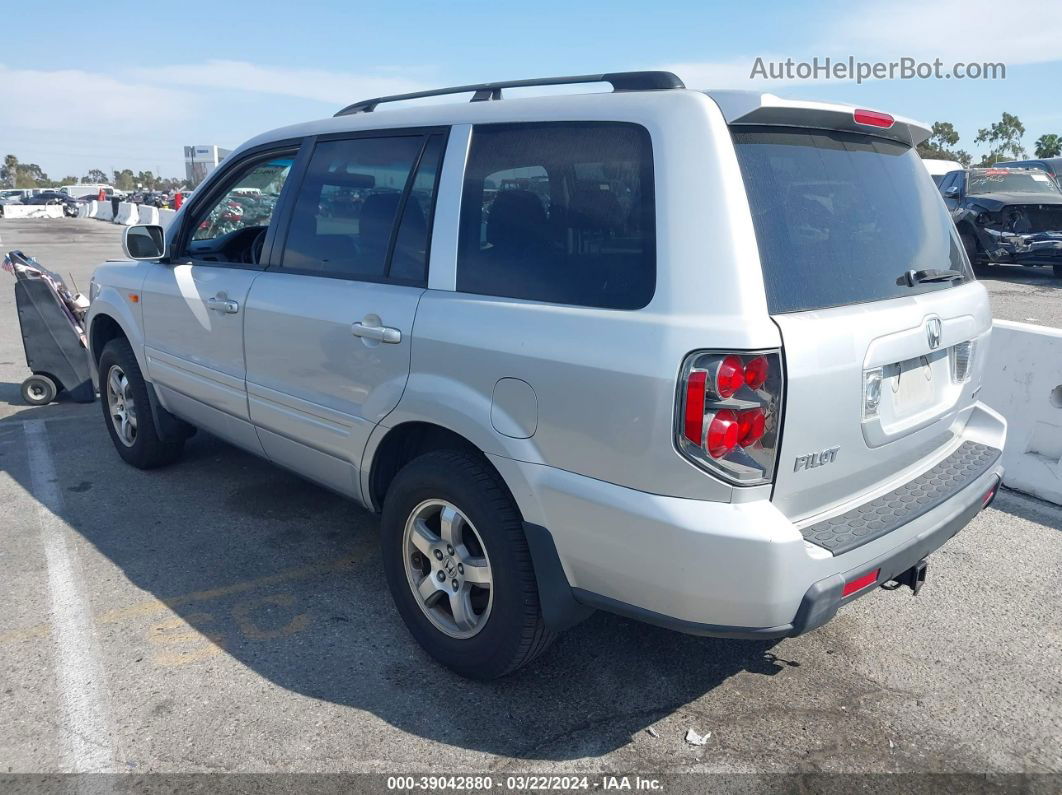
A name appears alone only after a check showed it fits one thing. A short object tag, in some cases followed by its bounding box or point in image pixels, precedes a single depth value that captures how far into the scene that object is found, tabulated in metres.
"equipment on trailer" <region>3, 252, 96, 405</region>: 6.43
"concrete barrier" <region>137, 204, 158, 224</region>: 29.49
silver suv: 2.33
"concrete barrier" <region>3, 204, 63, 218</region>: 48.44
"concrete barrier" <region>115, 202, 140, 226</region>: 36.19
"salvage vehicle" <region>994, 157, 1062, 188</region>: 15.85
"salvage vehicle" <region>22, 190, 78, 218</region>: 49.38
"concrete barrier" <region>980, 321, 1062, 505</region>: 4.83
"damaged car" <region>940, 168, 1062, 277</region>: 13.24
